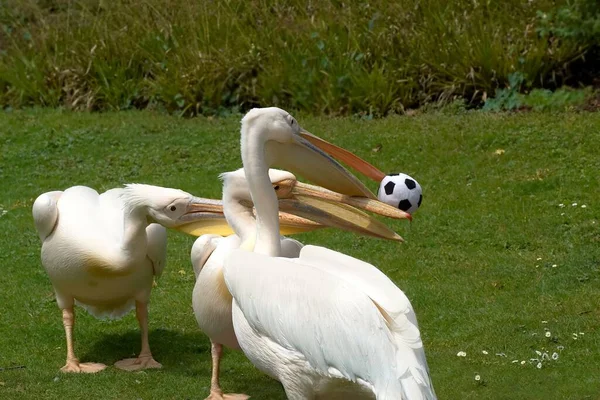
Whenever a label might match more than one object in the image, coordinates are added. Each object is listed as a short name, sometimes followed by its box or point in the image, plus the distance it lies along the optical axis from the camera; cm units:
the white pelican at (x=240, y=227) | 1055
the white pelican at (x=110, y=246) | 1159
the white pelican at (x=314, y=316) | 833
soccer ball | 1205
